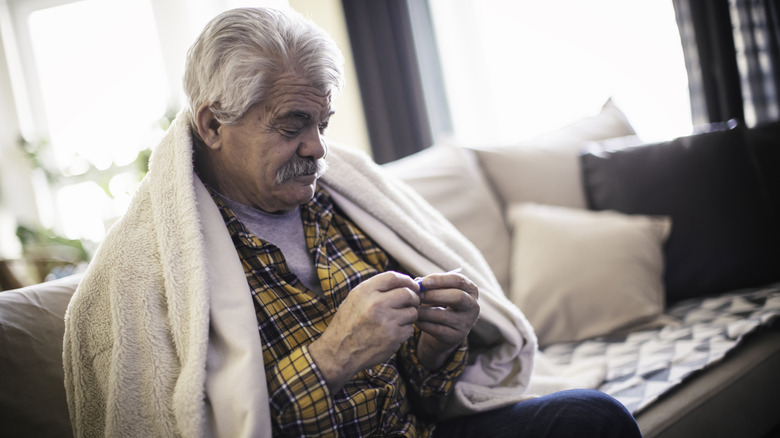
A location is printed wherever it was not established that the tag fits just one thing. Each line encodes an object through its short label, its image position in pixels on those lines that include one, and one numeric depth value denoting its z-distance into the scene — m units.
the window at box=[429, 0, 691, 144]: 2.99
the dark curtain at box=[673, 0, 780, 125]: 2.69
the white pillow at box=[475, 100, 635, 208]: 1.96
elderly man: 0.92
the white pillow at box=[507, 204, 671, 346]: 1.63
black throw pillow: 1.72
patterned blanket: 1.31
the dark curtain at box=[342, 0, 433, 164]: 3.33
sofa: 1.38
